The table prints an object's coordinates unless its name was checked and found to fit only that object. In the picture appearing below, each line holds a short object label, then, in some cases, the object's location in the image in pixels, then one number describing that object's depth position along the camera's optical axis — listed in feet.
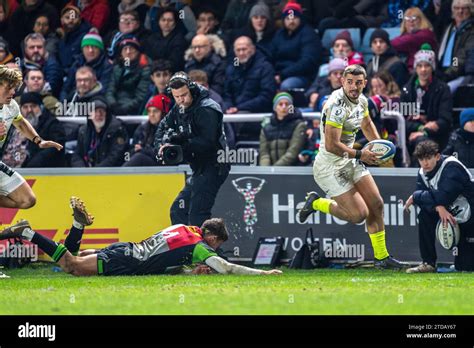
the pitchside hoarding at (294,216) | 53.16
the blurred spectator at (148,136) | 59.21
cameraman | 51.29
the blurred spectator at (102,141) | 60.29
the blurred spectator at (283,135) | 58.08
